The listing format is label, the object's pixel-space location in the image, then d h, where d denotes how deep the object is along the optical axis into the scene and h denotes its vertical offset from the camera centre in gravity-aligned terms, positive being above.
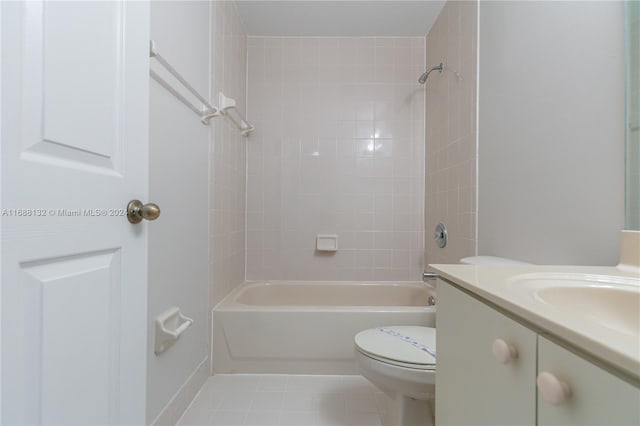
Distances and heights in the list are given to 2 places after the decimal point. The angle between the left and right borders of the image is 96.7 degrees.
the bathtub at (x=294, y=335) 1.59 -0.69
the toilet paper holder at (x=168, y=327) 1.06 -0.45
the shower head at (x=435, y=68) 1.86 +0.96
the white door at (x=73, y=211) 0.41 +0.00
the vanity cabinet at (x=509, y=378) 0.28 -0.21
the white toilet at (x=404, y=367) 0.99 -0.54
